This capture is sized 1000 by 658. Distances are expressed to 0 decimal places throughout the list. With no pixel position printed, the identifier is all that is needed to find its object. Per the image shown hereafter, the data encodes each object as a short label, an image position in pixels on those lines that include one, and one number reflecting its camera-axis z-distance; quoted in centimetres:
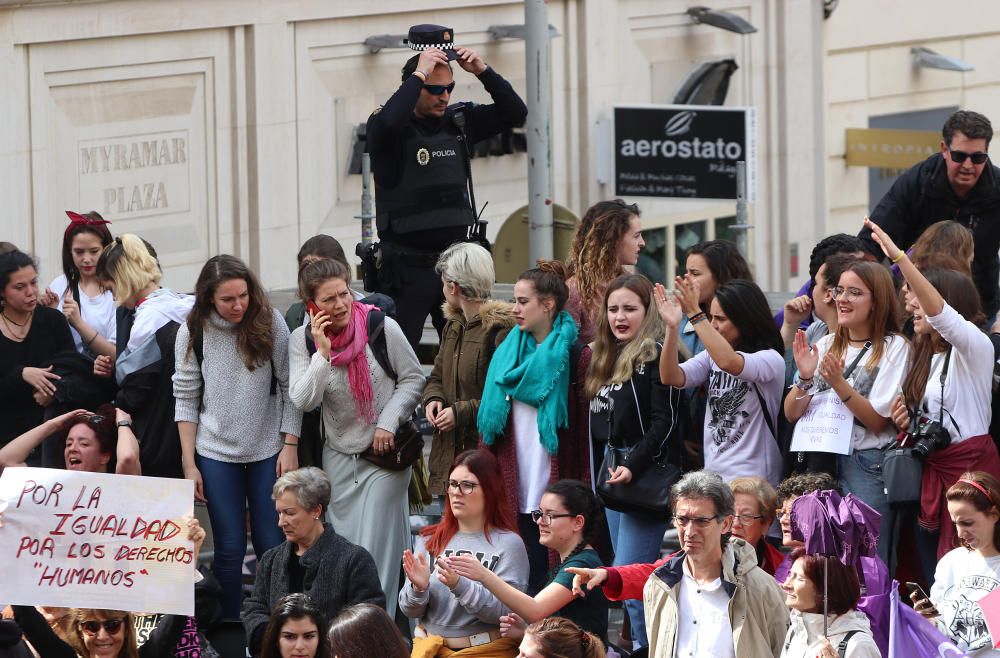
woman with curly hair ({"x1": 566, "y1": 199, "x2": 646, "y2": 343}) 1744
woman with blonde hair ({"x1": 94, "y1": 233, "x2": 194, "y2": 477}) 1750
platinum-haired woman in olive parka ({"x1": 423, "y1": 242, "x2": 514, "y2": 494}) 1727
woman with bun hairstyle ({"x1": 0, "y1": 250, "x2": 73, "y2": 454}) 1802
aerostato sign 4025
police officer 1850
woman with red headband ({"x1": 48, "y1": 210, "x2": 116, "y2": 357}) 1939
